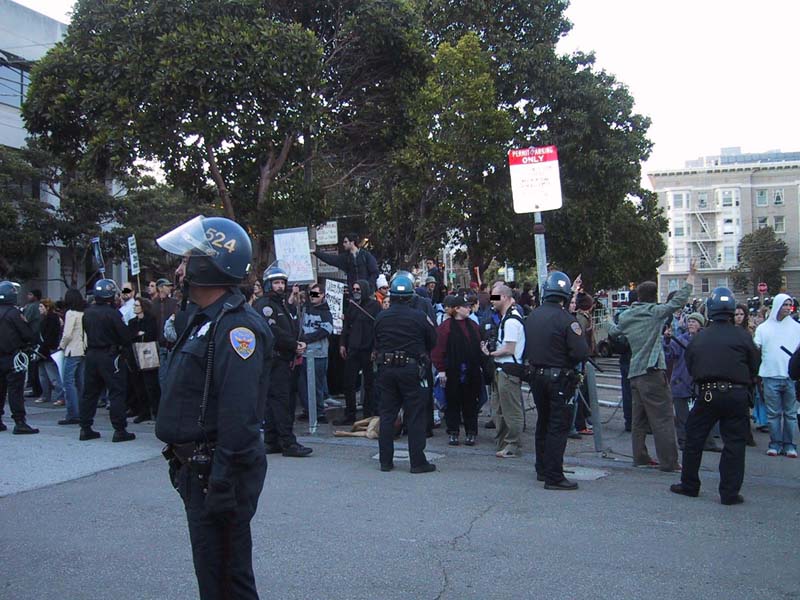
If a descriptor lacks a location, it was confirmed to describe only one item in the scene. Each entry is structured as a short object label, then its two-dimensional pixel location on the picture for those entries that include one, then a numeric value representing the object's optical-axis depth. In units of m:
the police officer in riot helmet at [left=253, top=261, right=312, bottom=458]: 8.61
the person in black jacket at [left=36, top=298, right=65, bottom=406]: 13.40
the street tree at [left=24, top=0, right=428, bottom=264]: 13.36
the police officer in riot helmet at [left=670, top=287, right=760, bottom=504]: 6.61
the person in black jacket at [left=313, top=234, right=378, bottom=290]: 12.06
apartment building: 82.44
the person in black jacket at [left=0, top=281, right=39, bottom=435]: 9.76
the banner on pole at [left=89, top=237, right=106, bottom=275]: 16.92
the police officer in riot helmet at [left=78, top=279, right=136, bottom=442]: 9.45
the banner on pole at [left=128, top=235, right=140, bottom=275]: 14.06
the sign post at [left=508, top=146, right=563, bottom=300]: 8.95
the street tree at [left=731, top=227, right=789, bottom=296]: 73.94
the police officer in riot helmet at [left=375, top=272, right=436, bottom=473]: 7.83
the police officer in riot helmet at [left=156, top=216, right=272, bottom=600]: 3.13
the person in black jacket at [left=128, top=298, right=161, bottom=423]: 10.91
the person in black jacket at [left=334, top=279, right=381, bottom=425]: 10.75
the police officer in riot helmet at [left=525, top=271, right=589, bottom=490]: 7.11
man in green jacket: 7.90
